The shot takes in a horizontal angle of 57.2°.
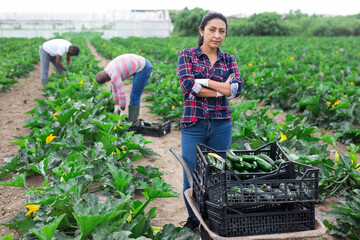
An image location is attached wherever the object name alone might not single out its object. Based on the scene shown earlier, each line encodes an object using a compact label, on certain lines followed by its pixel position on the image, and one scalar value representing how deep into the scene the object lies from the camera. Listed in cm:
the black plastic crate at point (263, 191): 190
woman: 272
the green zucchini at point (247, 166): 231
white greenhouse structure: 4747
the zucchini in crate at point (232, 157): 234
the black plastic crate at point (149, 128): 608
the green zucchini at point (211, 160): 240
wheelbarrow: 190
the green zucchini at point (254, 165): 233
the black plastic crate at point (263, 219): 194
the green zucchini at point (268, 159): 241
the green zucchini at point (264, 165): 230
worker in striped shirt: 562
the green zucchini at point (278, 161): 233
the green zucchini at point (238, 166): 234
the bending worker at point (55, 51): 846
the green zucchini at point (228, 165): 233
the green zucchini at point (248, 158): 237
